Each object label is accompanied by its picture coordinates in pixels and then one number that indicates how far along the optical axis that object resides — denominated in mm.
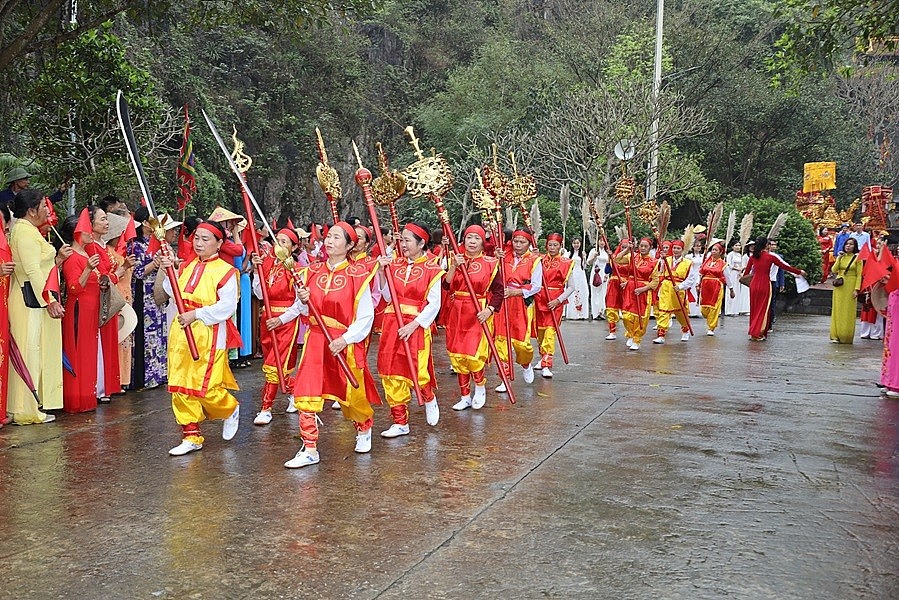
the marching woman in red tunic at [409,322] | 6547
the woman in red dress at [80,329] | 7695
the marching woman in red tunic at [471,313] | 7746
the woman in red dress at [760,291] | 14422
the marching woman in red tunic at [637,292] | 12969
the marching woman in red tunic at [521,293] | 9102
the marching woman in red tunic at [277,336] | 7281
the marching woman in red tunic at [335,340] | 5711
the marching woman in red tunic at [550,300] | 9938
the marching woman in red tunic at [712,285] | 15234
